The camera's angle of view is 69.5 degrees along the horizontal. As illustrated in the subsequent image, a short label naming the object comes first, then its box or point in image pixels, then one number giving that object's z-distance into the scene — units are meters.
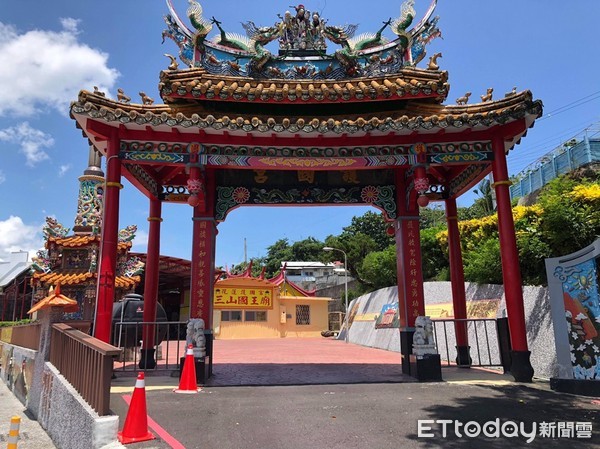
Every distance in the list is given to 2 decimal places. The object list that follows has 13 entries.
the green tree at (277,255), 65.50
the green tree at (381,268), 25.05
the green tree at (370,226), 50.00
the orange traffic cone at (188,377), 7.51
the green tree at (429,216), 53.95
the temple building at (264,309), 32.28
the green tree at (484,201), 34.53
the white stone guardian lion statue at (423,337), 8.65
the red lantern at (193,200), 8.92
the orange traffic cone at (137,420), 4.46
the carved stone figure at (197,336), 8.48
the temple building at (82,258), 20.56
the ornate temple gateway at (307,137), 8.78
